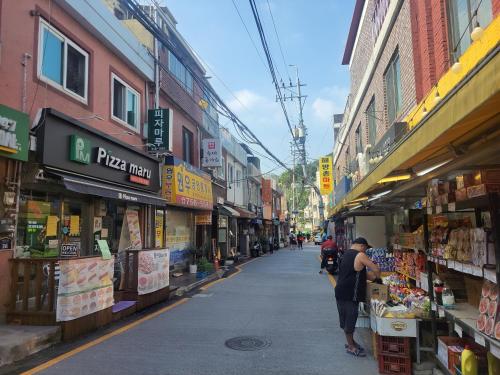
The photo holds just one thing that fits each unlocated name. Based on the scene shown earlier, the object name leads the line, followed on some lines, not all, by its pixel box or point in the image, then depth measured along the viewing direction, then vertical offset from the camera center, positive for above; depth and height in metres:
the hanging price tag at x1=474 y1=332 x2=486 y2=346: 3.93 -1.00
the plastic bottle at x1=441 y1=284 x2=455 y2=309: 5.14 -0.81
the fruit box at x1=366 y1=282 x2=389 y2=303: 6.18 -0.87
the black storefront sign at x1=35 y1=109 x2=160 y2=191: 8.38 +1.95
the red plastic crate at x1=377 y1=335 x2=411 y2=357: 5.41 -1.43
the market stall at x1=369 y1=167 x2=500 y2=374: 4.05 -0.58
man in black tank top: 6.23 -0.83
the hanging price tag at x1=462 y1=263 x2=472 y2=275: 4.38 -0.38
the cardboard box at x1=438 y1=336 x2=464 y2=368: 5.01 -1.33
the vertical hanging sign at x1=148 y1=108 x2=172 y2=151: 13.92 +3.49
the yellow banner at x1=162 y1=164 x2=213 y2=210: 14.67 +1.77
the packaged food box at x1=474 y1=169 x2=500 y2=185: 4.07 +0.52
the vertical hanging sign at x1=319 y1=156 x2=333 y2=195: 29.86 +4.10
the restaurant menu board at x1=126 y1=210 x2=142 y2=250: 12.60 +0.22
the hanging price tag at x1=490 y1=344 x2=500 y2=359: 3.62 -1.02
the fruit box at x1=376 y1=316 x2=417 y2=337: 5.46 -1.21
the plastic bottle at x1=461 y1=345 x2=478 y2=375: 4.34 -1.33
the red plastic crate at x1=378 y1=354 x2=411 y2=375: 5.36 -1.65
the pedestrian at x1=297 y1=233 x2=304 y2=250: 44.73 -0.65
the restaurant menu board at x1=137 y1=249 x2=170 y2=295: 9.52 -0.80
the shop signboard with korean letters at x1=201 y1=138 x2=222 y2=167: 19.78 +3.80
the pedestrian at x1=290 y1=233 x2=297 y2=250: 43.81 -0.93
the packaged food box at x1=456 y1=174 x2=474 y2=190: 4.55 +0.54
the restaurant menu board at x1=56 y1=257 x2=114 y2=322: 6.81 -0.83
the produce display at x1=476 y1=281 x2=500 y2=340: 3.83 -0.76
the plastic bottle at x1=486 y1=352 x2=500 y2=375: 4.02 -1.25
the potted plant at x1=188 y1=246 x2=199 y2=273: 18.08 -0.81
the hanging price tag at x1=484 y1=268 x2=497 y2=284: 3.88 -0.41
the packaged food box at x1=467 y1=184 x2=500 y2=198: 4.04 +0.39
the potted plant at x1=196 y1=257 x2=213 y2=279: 15.12 -1.22
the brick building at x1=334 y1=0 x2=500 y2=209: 7.87 +4.12
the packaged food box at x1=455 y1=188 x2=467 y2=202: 4.52 +0.39
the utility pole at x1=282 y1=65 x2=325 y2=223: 35.00 +7.90
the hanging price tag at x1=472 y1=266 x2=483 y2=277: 4.16 -0.39
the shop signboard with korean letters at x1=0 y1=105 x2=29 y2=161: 7.08 +1.79
